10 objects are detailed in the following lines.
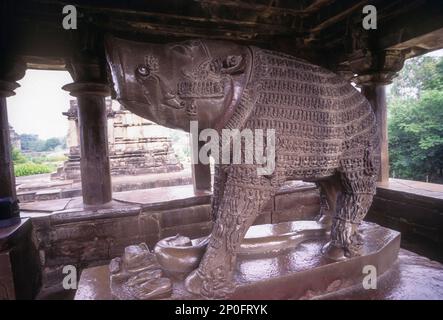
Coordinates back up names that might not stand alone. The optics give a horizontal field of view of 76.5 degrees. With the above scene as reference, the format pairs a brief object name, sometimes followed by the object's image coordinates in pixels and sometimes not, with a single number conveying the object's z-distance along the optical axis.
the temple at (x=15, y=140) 21.93
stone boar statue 1.46
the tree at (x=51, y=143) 46.97
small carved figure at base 1.52
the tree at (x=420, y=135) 10.23
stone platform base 1.63
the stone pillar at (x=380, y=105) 4.43
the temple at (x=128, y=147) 9.55
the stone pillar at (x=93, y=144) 3.70
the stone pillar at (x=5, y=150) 3.30
